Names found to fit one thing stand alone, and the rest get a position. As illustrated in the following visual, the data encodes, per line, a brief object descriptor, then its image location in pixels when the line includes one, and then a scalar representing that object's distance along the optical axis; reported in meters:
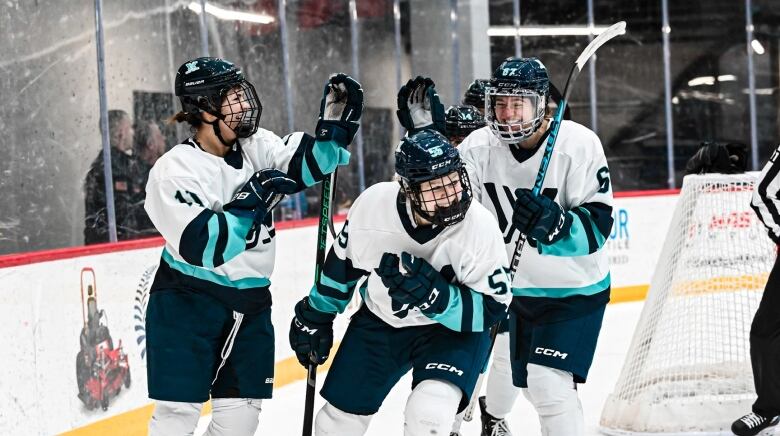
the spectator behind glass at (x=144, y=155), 9.52
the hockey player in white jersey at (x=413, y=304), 4.64
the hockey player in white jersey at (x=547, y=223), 5.47
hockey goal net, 7.41
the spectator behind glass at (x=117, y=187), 9.03
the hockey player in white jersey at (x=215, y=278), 5.02
